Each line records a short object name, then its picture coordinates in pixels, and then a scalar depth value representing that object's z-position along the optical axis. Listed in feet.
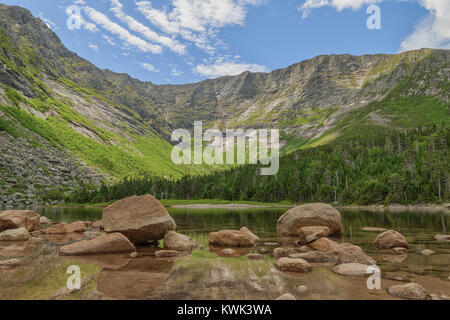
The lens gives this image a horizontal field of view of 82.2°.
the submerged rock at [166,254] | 56.46
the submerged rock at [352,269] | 40.60
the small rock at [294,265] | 43.14
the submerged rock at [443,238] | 73.15
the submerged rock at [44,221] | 135.62
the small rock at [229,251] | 59.02
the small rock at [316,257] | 51.75
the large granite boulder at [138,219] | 68.23
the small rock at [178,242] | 64.77
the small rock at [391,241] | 63.05
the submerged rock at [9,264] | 44.38
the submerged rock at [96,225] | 113.77
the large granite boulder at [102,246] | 57.16
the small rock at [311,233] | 69.56
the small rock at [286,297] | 28.50
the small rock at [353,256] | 48.42
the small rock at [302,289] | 32.35
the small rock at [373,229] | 97.74
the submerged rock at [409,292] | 29.78
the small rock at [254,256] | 53.62
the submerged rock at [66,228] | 95.35
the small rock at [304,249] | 62.22
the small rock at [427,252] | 54.68
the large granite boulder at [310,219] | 89.61
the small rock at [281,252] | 55.89
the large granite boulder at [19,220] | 87.64
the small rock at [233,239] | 70.69
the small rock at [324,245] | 58.83
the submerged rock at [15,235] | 76.68
